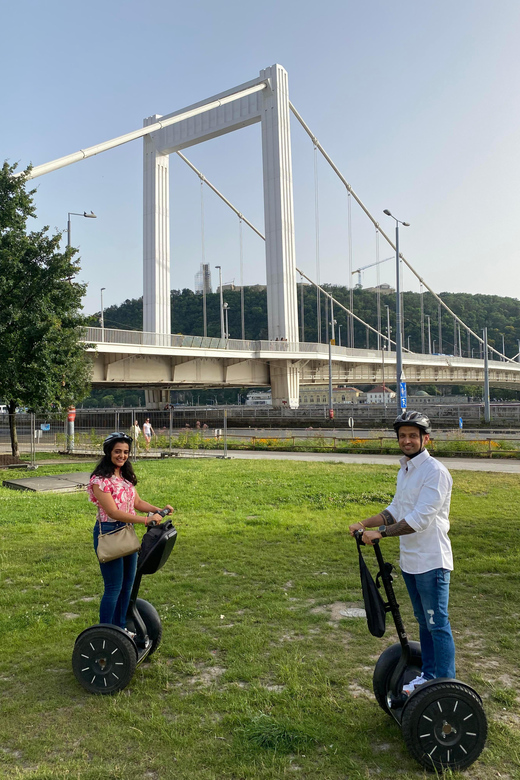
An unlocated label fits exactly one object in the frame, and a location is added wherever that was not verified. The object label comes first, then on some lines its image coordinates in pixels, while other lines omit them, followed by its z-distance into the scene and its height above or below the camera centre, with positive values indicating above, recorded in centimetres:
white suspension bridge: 3603 +937
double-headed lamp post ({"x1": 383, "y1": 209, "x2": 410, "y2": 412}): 2655 +284
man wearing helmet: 302 -73
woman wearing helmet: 384 -67
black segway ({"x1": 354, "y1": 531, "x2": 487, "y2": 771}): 290 -161
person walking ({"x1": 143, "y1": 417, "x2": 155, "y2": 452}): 2393 -100
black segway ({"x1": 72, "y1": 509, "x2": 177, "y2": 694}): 369 -153
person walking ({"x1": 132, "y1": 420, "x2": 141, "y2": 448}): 2192 -95
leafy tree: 1620 +291
